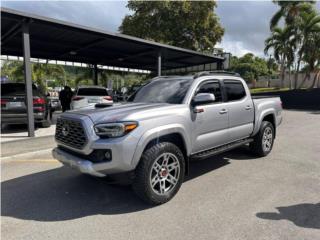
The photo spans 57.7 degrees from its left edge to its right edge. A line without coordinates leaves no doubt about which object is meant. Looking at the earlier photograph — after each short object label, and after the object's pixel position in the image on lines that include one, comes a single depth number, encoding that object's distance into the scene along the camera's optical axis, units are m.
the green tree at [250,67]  66.62
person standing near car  16.28
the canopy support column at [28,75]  9.21
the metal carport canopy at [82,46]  10.12
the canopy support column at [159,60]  14.68
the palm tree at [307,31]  25.47
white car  12.45
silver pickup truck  3.89
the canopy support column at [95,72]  22.68
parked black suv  10.23
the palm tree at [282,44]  29.01
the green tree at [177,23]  26.08
